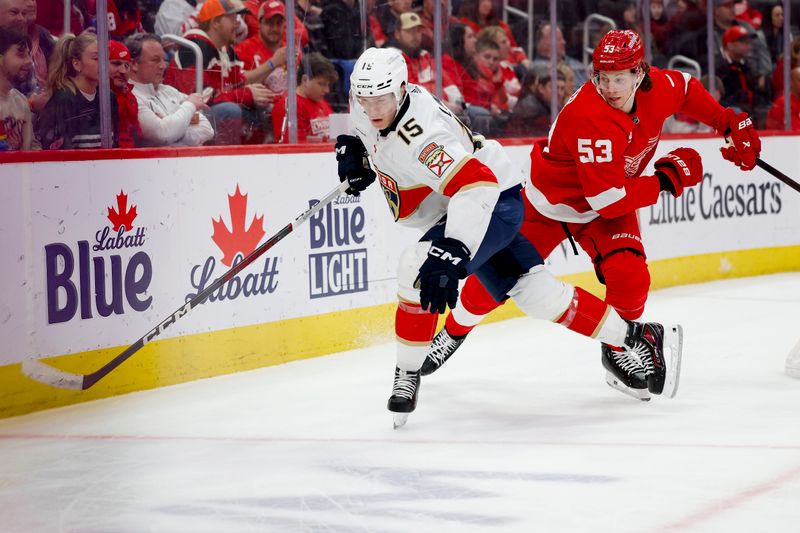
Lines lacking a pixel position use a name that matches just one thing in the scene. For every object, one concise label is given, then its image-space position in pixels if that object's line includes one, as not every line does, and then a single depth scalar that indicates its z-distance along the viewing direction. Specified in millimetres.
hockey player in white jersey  6762
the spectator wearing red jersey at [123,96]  9211
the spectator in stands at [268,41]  10577
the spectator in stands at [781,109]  16656
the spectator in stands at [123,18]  9062
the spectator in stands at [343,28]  11195
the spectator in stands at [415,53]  12094
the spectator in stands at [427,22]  12375
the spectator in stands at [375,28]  11656
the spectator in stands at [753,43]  16219
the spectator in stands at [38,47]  8547
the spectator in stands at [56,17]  8625
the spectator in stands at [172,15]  9641
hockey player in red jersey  7895
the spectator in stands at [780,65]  16584
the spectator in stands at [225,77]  9984
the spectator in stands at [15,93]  8367
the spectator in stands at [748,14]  16469
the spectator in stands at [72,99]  8703
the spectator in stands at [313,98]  10984
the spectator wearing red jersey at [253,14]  10523
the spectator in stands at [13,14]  8383
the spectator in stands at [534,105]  13586
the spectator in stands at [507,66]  13508
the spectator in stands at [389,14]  11789
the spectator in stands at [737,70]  16281
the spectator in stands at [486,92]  13133
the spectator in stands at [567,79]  14227
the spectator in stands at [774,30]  16578
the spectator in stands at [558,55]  14000
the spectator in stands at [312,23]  10937
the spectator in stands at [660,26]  15352
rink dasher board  8258
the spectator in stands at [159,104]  9445
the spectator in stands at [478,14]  13030
